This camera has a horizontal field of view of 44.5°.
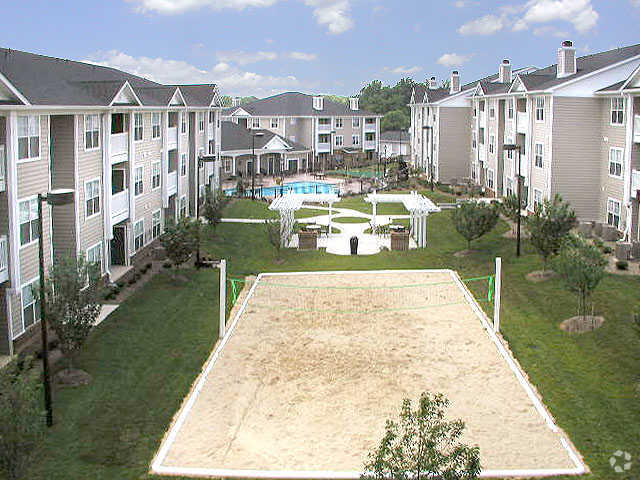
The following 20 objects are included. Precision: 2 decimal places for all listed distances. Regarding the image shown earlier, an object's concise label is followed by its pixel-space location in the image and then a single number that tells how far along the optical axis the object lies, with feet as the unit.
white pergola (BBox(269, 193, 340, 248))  146.00
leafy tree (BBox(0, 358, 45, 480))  50.93
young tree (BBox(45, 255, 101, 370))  76.13
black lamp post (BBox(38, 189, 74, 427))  62.23
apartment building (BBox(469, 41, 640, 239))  138.36
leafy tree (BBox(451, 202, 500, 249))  135.03
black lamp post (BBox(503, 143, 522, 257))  126.52
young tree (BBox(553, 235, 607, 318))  91.04
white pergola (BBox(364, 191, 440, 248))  146.10
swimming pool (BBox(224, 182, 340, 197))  229.25
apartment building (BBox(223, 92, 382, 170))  313.53
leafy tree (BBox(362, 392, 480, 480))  38.86
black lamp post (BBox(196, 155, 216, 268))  137.90
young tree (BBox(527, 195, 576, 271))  112.16
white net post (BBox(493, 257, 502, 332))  92.27
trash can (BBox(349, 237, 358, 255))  141.38
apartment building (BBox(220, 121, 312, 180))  259.39
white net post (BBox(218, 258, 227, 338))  91.04
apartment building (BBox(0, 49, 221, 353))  82.38
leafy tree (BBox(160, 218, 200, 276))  118.52
